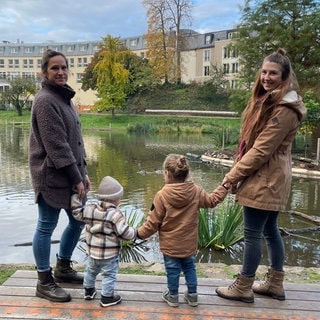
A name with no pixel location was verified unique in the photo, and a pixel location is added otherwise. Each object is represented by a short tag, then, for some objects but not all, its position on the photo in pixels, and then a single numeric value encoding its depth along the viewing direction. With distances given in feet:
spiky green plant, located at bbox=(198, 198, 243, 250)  17.03
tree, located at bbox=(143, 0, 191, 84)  130.11
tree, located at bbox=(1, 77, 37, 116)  140.77
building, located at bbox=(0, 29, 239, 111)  152.15
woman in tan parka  8.10
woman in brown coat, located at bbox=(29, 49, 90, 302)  8.29
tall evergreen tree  50.44
